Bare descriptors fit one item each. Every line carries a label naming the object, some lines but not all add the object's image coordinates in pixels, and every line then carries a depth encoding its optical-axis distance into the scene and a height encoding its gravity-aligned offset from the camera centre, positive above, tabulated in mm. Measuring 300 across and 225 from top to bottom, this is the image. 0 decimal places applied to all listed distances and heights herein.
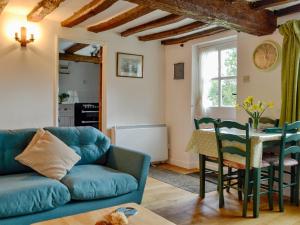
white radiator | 4529 -687
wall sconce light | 3643 +736
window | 4176 +346
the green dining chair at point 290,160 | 2779 -646
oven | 7281 -450
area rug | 3635 -1149
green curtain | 3109 +275
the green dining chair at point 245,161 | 2672 -619
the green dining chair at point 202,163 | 3287 -756
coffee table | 1672 -731
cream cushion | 2527 -545
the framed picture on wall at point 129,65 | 4594 +516
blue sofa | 2119 -705
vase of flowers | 3125 -130
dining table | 2646 -540
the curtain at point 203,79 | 4496 +293
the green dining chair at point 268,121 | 3354 -279
